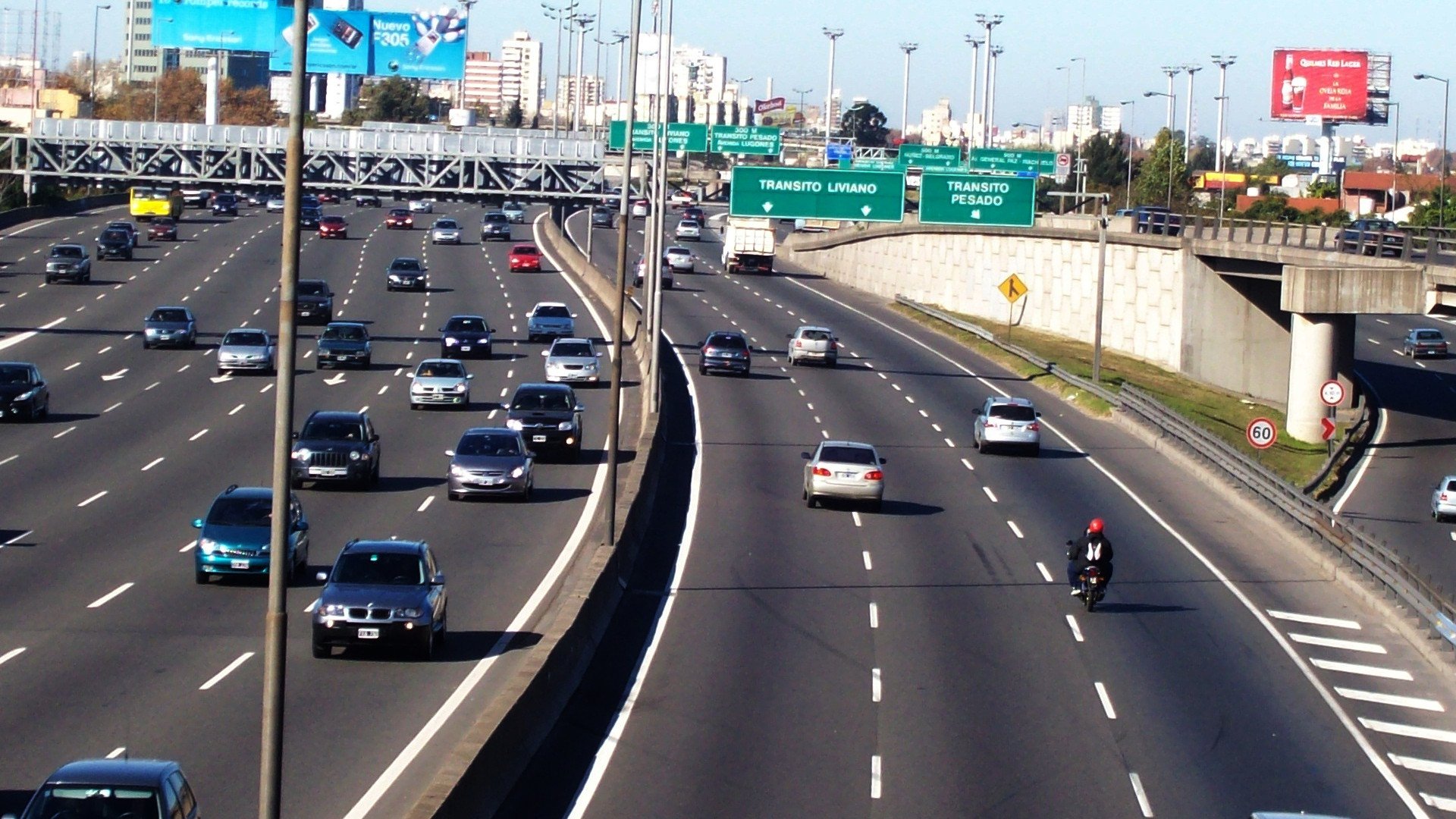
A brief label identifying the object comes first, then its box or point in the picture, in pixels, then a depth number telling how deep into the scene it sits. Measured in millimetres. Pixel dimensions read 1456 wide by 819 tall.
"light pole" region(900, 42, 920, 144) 109688
